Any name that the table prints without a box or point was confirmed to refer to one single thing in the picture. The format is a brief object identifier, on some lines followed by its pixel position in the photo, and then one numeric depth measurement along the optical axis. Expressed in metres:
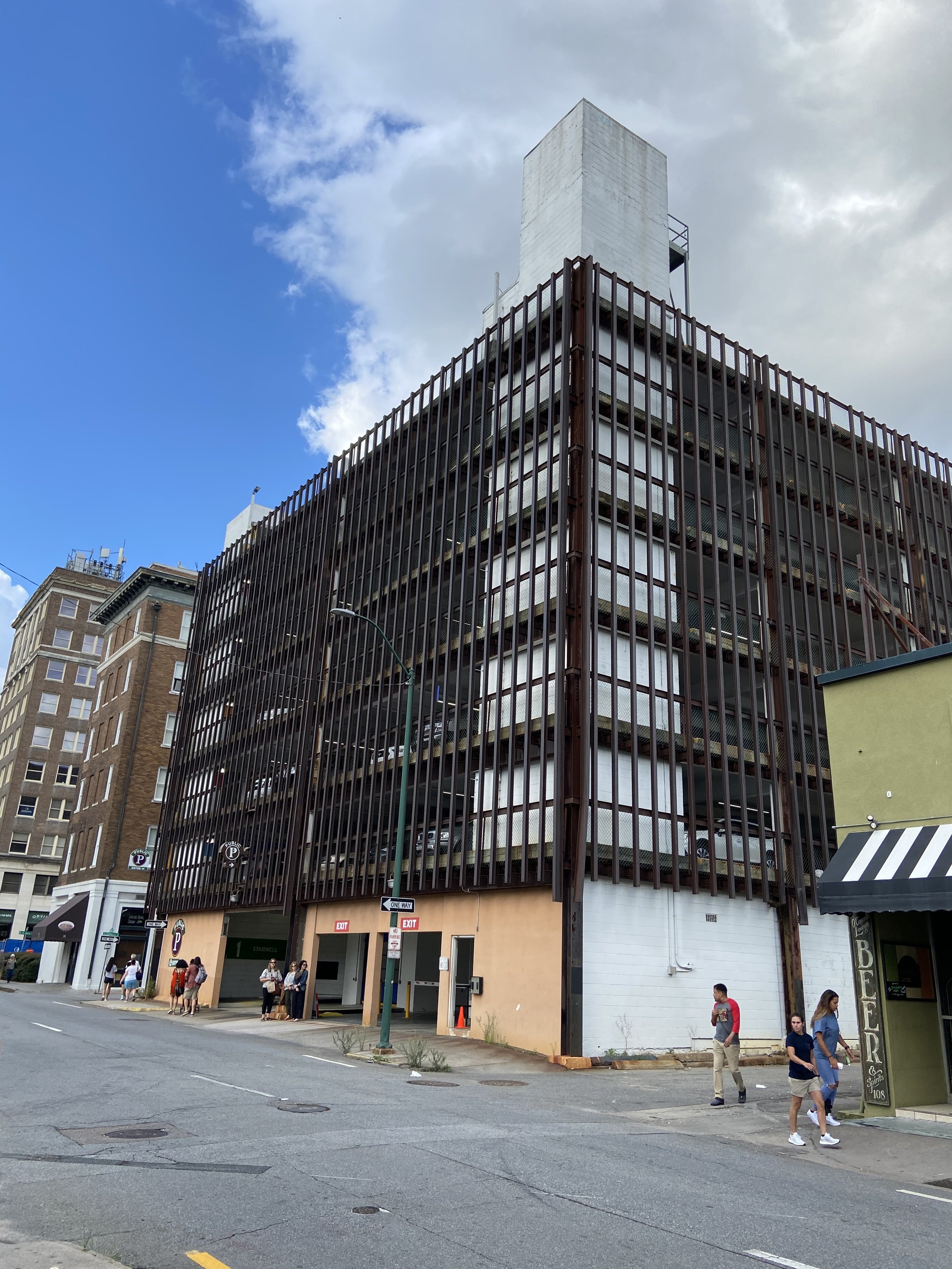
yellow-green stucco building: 14.11
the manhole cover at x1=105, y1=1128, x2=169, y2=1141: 10.68
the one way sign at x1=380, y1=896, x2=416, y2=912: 23.16
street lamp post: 22.30
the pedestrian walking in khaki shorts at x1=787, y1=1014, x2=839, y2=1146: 12.30
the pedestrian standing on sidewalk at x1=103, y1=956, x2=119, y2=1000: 43.94
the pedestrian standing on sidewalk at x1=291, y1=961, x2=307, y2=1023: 33.94
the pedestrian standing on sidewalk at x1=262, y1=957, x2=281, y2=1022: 33.66
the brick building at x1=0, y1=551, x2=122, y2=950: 80.94
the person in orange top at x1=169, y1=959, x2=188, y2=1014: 37.28
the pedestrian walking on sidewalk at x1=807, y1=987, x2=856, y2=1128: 12.71
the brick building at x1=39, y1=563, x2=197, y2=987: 57.25
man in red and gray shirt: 15.77
